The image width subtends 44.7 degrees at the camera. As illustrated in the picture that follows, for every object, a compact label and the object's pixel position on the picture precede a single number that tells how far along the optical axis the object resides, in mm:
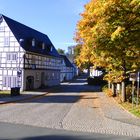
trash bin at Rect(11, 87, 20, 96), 18393
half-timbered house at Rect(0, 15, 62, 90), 22988
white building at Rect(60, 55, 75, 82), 43937
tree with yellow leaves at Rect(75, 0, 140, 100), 9734
